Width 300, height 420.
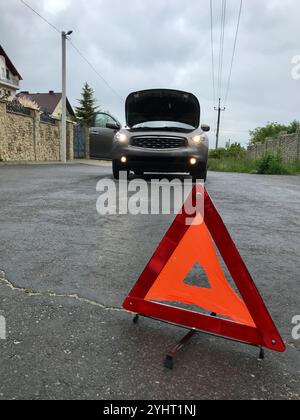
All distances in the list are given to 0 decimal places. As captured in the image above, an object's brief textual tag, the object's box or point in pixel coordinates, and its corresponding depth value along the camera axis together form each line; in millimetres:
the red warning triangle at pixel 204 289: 1780
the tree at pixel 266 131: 58462
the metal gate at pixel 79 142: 27762
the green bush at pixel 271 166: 18852
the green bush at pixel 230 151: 40494
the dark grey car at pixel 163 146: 8133
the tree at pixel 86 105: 64750
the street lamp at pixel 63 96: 21375
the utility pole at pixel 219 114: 63031
